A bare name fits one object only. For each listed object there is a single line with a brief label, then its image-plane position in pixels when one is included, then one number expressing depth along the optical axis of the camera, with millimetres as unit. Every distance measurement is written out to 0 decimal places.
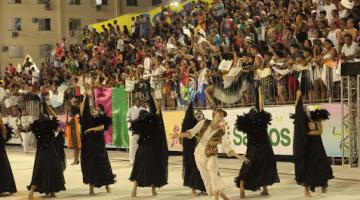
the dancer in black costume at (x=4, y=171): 16484
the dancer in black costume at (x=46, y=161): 15750
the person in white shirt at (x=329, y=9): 22198
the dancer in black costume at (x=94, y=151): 16219
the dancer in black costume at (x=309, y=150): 14219
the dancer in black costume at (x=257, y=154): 14352
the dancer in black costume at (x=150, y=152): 15367
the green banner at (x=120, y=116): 27375
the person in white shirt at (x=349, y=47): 18811
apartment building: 59969
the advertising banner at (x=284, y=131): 19203
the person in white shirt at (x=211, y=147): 13016
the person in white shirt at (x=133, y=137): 21508
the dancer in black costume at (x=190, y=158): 15078
